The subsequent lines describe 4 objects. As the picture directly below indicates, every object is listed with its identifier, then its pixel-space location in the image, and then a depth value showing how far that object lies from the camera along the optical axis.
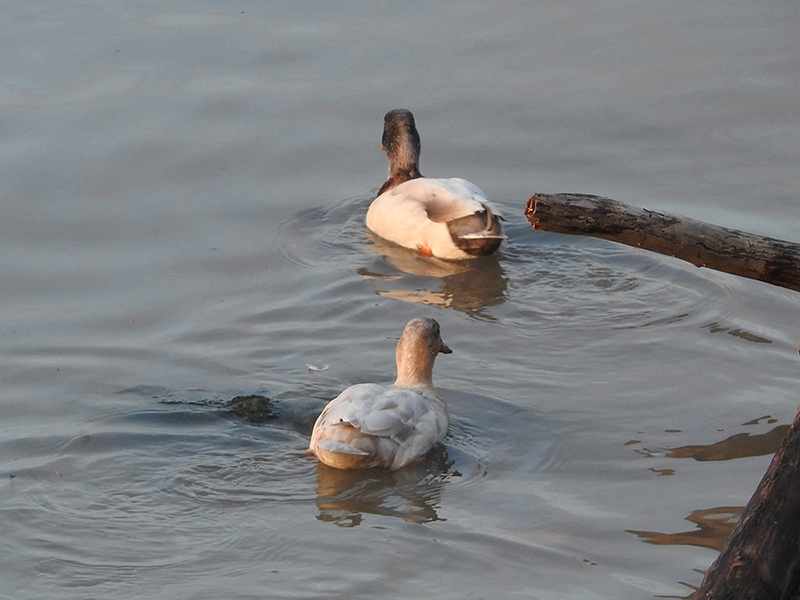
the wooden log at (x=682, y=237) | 8.70
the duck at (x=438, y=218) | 19.00
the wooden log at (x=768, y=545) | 7.83
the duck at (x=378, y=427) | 12.57
